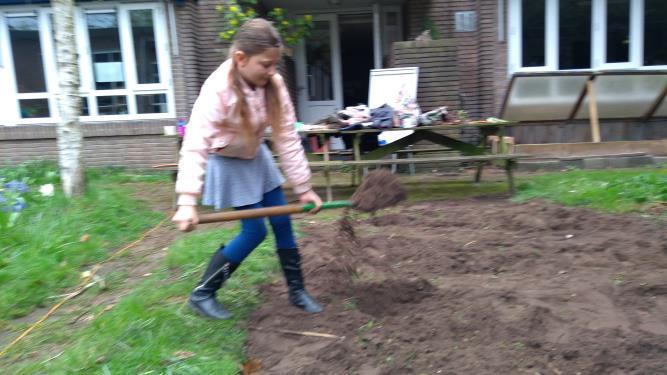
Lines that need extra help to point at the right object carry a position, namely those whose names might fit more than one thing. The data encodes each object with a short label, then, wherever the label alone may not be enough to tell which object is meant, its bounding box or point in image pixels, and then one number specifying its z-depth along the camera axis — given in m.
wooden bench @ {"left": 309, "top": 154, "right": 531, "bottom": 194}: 5.87
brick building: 8.86
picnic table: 5.92
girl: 2.54
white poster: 7.99
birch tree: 5.63
